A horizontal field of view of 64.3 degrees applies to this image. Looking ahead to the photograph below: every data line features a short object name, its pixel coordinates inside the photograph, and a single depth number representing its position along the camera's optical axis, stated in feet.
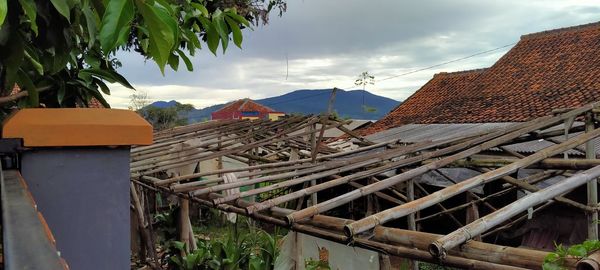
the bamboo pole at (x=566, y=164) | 9.19
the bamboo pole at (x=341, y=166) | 10.56
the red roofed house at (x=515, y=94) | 24.88
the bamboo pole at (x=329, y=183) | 8.78
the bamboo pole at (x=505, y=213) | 5.45
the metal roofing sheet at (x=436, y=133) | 19.94
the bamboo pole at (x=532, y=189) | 10.45
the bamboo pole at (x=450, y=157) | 7.82
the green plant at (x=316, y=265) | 11.96
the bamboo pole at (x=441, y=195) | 6.44
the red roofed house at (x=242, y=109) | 98.54
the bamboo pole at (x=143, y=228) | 17.52
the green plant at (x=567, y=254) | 4.35
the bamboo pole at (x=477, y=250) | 4.91
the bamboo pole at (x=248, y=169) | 12.66
